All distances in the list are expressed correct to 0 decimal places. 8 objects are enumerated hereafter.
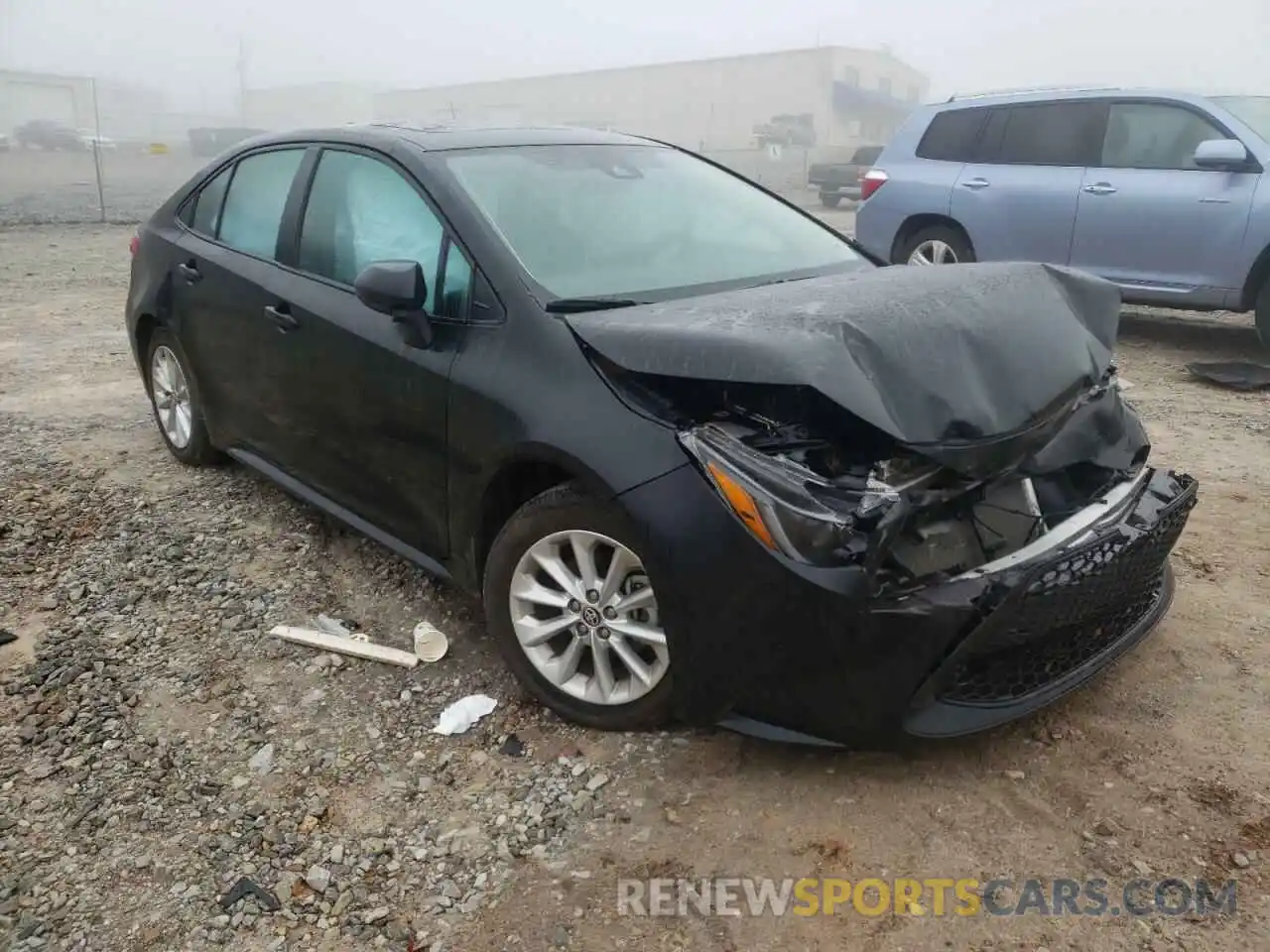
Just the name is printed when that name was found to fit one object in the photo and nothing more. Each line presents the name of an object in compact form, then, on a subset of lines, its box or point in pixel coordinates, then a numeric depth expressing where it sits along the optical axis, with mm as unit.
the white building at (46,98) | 43250
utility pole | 56000
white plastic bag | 2945
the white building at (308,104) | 55844
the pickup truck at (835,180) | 22969
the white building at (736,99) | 47406
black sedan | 2395
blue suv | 6781
